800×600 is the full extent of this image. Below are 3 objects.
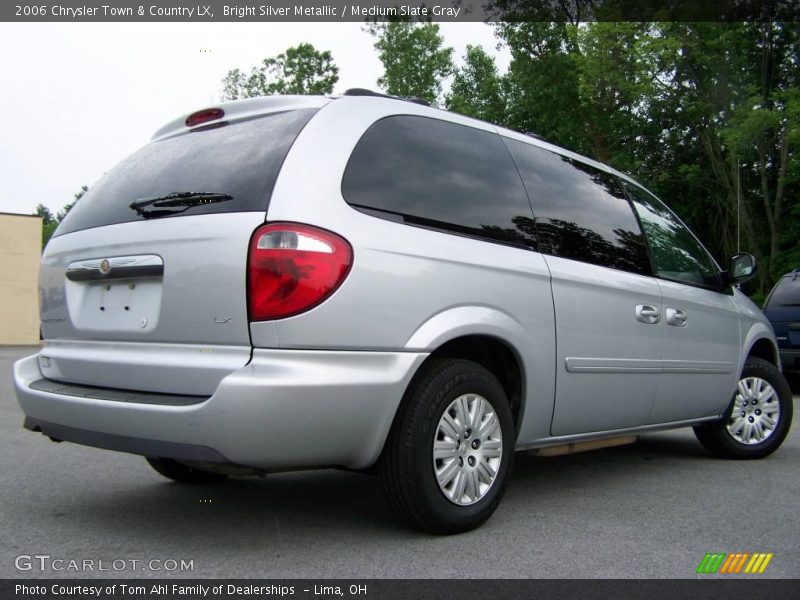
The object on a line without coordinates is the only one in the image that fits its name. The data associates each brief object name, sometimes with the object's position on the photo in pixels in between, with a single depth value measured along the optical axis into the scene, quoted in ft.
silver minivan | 9.48
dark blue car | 34.35
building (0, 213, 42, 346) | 94.38
